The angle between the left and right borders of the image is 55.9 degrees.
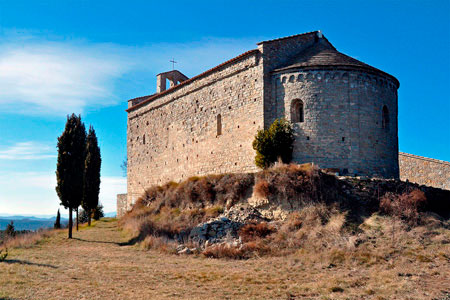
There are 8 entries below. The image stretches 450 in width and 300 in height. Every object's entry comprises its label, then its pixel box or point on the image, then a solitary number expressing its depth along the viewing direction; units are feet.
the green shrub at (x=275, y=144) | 69.77
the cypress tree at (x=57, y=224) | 109.90
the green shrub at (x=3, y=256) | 52.63
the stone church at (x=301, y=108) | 69.77
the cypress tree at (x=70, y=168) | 81.10
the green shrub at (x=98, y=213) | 130.41
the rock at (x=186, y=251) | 55.31
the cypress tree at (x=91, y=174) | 104.12
